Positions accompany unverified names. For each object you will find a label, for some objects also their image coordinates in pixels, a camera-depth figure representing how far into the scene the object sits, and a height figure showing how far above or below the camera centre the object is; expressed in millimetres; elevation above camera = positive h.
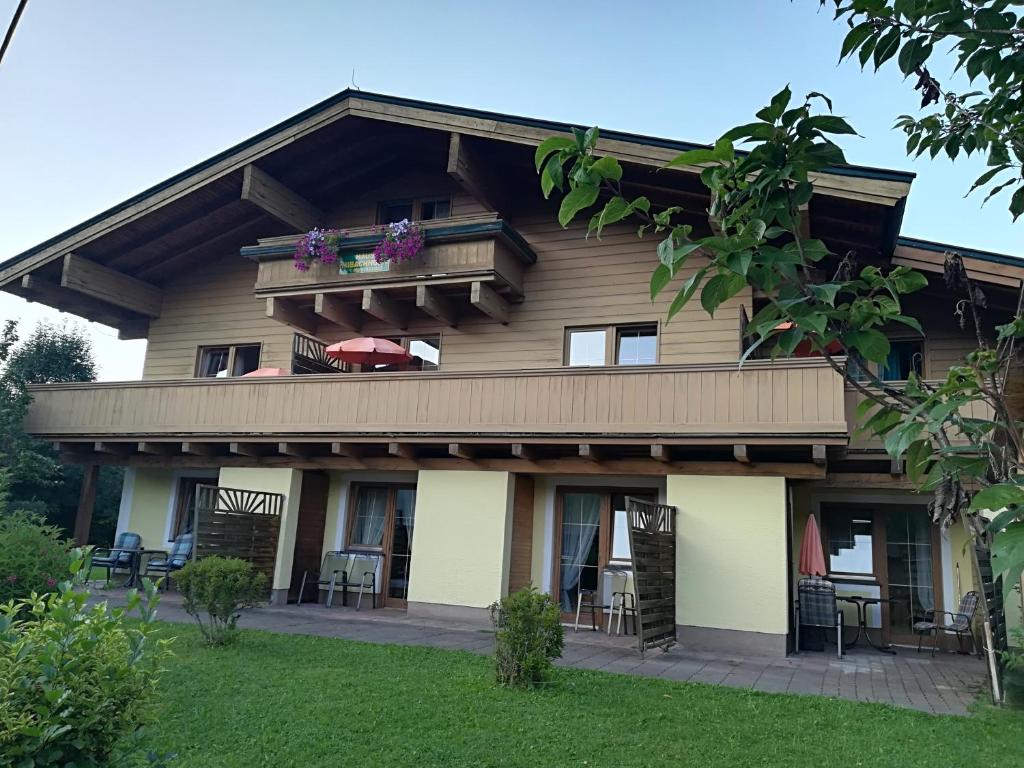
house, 10898 +2416
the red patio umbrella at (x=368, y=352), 13609 +3215
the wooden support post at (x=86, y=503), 15867 +439
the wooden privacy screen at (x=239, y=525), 12375 +156
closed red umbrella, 11039 +204
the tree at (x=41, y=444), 15195 +1613
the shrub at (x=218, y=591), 8758 -629
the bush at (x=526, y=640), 7246 -812
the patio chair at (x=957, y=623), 10258 -644
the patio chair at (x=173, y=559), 14336 -509
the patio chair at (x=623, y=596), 11914 -585
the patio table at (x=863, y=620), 11352 -732
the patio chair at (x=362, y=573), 13875 -551
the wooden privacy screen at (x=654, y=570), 9609 -149
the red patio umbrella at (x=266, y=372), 14352 +2964
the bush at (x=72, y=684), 2607 -552
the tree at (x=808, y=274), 1483 +564
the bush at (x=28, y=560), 7536 -361
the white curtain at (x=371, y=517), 14477 +460
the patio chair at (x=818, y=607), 10859 -525
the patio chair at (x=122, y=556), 14570 -523
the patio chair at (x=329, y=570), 14102 -542
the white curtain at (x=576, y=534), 12992 +335
